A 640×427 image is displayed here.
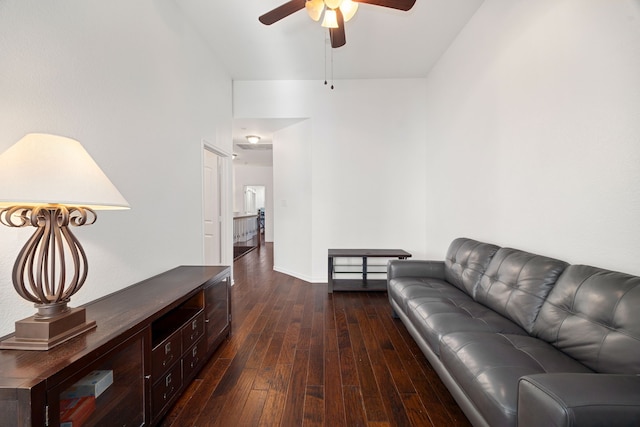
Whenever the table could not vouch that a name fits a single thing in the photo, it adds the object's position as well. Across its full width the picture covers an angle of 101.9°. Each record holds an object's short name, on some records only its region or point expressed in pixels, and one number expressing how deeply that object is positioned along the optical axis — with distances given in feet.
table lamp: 3.22
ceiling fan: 6.37
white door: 12.58
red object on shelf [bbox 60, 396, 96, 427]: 3.27
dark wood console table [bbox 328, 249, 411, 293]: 12.42
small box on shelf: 3.40
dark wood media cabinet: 2.91
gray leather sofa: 2.87
